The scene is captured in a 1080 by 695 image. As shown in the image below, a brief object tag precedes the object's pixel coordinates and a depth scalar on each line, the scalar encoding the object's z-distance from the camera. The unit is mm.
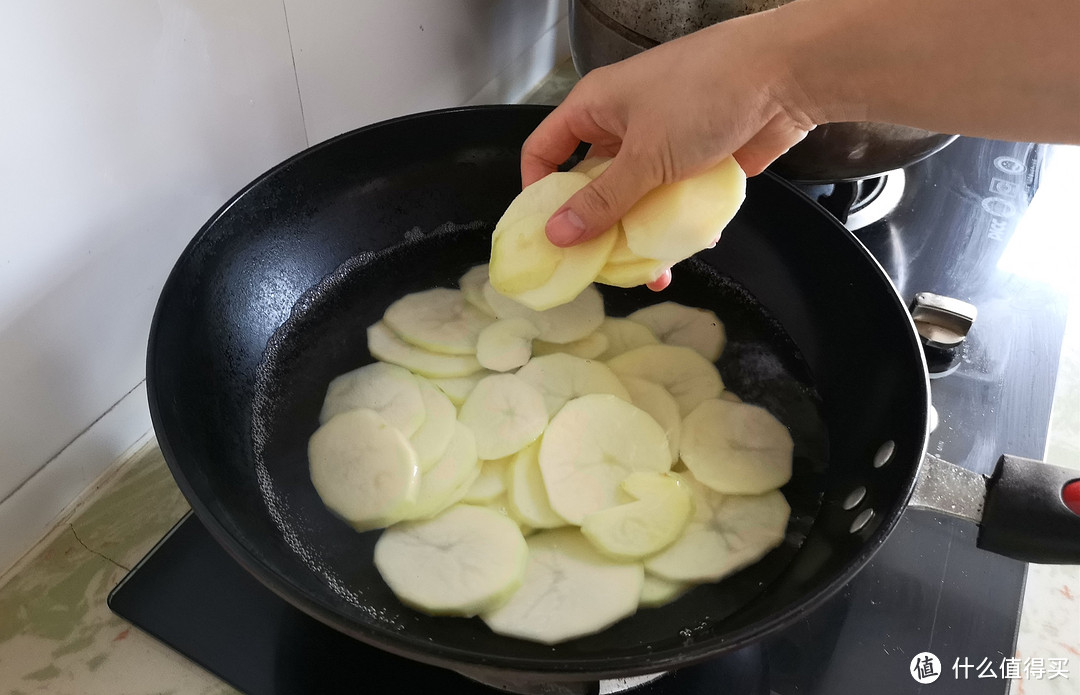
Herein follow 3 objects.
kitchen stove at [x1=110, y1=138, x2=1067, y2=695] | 743
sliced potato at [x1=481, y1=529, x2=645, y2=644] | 714
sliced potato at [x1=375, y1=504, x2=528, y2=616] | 722
